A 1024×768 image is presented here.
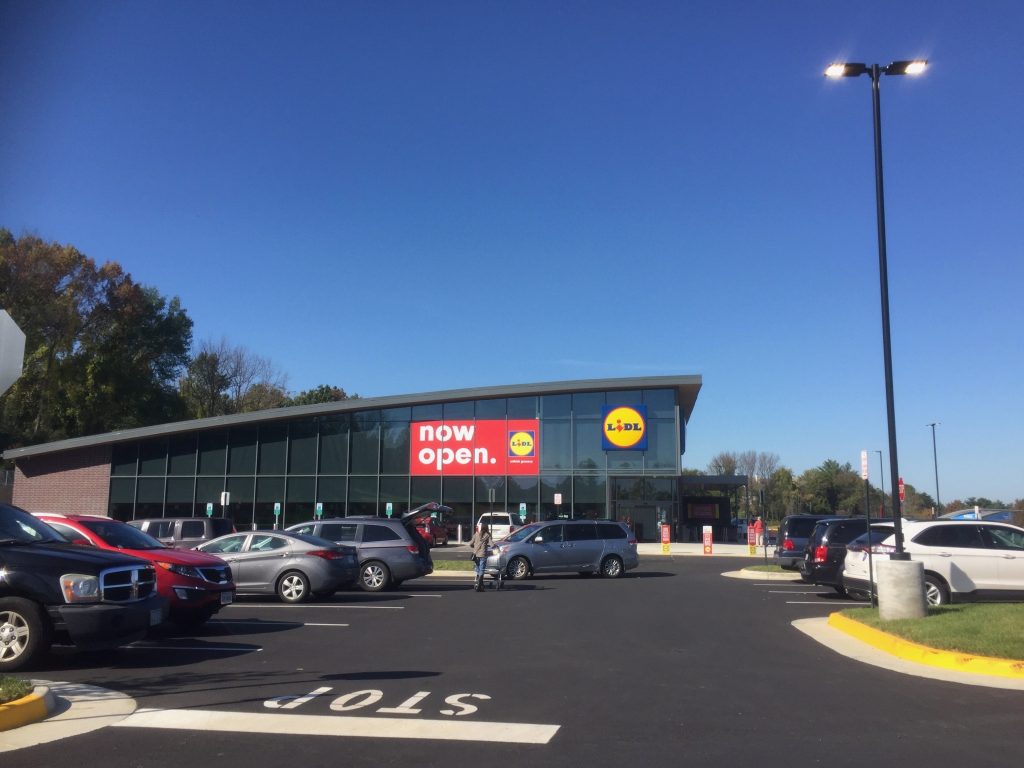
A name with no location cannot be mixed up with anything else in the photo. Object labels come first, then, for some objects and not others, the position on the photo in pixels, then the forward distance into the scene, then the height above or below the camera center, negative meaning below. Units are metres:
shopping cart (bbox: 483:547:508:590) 21.86 -1.72
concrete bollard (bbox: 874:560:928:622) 12.76 -1.37
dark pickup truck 8.95 -1.12
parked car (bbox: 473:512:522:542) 39.88 -1.22
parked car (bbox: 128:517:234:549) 21.31 -0.82
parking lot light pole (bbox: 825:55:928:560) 13.57 +4.90
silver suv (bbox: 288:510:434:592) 19.50 -1.09
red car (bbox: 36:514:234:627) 12.35 -1.04
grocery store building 44.41 +2.06
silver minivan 23.47 -1.41
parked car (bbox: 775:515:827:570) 23.94 -1.07
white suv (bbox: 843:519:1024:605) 14.88 -1.09
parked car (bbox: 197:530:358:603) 16.78 -1.34
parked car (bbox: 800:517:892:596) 18.30 -1.07
